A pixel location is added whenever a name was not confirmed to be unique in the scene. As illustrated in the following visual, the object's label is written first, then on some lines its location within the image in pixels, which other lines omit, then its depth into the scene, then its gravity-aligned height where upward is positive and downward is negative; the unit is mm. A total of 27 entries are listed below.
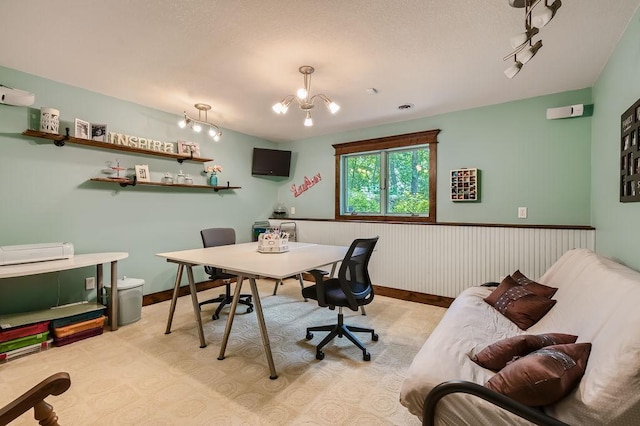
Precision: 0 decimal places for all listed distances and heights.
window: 3951 +521
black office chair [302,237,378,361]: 2295 -669
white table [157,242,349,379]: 2074 -413
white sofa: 974 -644
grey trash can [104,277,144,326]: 2965 -946
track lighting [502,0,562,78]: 1323 +925
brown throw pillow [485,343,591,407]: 1067 -625
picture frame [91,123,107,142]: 3109 +854
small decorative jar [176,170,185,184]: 3889 +447
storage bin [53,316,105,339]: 2541 -1081
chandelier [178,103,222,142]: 3478 +1244
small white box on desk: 2895 -328
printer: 2350 -374
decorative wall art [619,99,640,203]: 1741 +394
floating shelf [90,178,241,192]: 3166 +338
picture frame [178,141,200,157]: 3904 +871
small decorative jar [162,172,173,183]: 3705 +426
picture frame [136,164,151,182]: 3455 +461
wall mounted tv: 4973 +879
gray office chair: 3174 -429
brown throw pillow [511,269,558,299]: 2070 -560
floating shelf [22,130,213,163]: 2756 +725
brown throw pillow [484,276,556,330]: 1943 -652
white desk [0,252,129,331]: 2254 -479
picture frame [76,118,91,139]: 2959 +856
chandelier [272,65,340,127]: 2504 +1019
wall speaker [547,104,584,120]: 2895 +1064
